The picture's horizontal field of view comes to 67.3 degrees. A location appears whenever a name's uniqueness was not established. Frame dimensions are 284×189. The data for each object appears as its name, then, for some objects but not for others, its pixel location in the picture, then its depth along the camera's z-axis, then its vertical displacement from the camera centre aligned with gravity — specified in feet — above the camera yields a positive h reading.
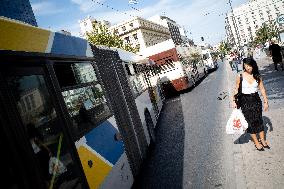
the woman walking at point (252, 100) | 12.95 -3.44
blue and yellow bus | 6.21 -0.65
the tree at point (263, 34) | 182.05 +2.75
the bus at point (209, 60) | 91.71 -2.77
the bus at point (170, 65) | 44.20 -0.03
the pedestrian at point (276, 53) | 36.38 -3.18
